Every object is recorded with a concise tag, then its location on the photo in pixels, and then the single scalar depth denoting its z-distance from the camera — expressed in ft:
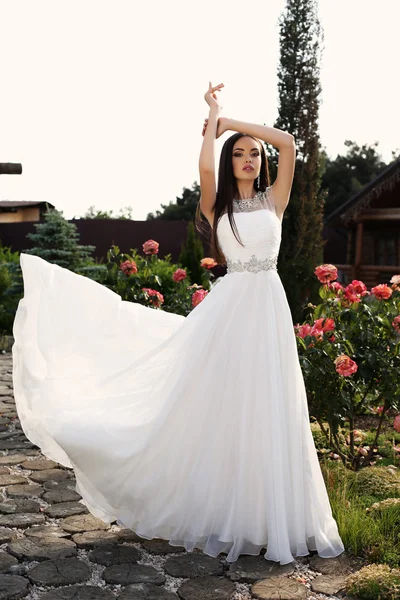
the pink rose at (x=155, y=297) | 24.48
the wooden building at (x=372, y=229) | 58.59
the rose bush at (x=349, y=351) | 16.69
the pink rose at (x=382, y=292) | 17.52
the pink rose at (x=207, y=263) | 21.97
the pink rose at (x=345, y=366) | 15.37
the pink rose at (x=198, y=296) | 19.54
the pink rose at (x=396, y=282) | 17.39
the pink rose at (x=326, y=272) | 17.43
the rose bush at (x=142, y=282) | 25.07
